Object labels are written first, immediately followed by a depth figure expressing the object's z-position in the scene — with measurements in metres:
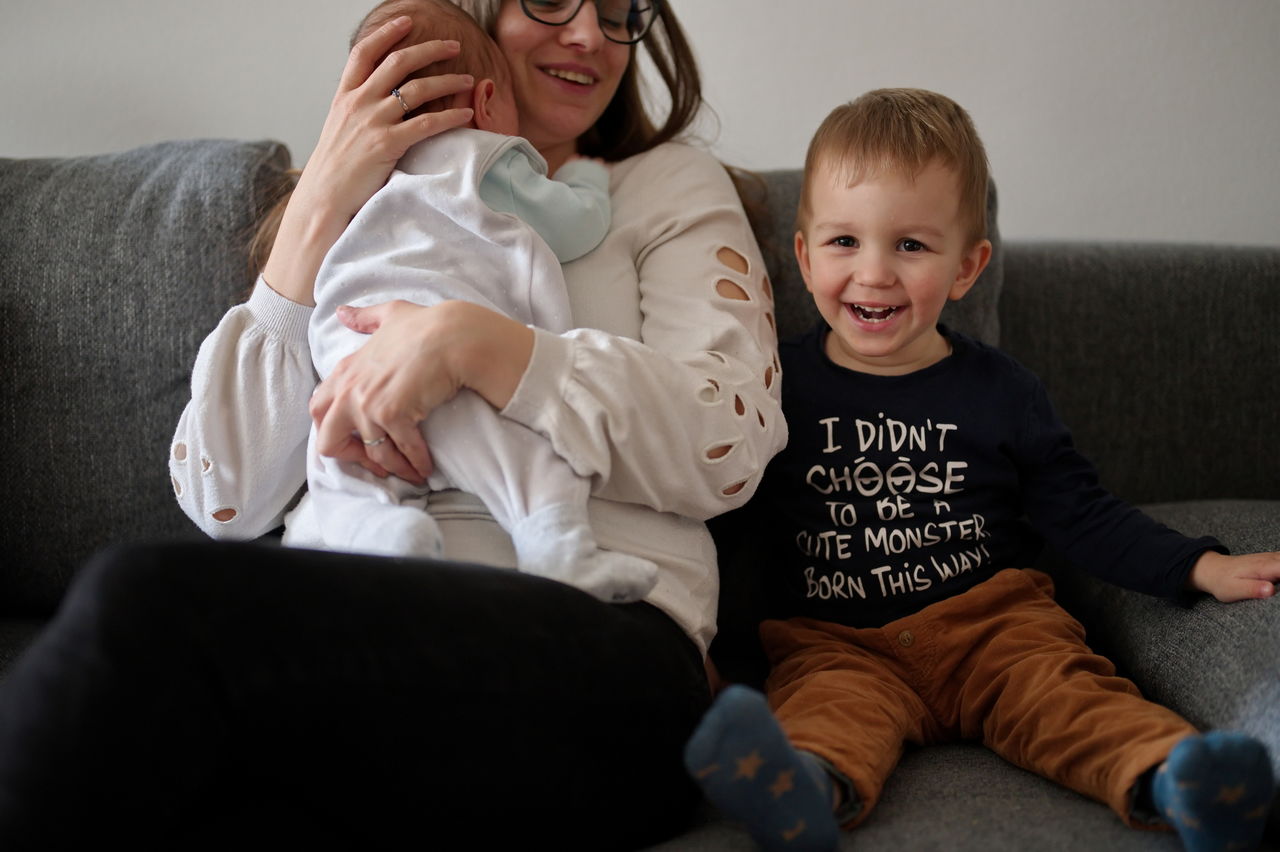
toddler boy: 1.21
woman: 0.80
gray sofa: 1.16
